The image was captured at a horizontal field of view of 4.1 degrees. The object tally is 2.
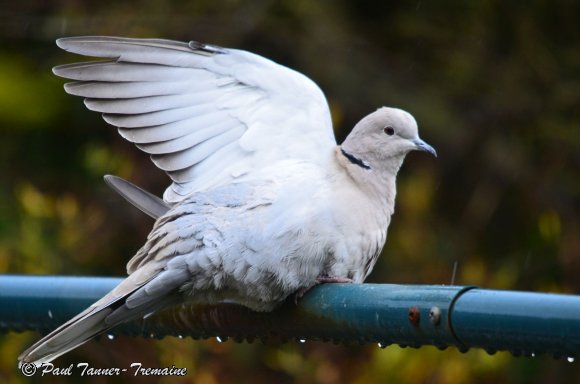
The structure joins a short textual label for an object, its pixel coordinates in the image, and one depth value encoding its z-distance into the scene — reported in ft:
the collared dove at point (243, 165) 15.46
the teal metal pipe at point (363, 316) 14.87
